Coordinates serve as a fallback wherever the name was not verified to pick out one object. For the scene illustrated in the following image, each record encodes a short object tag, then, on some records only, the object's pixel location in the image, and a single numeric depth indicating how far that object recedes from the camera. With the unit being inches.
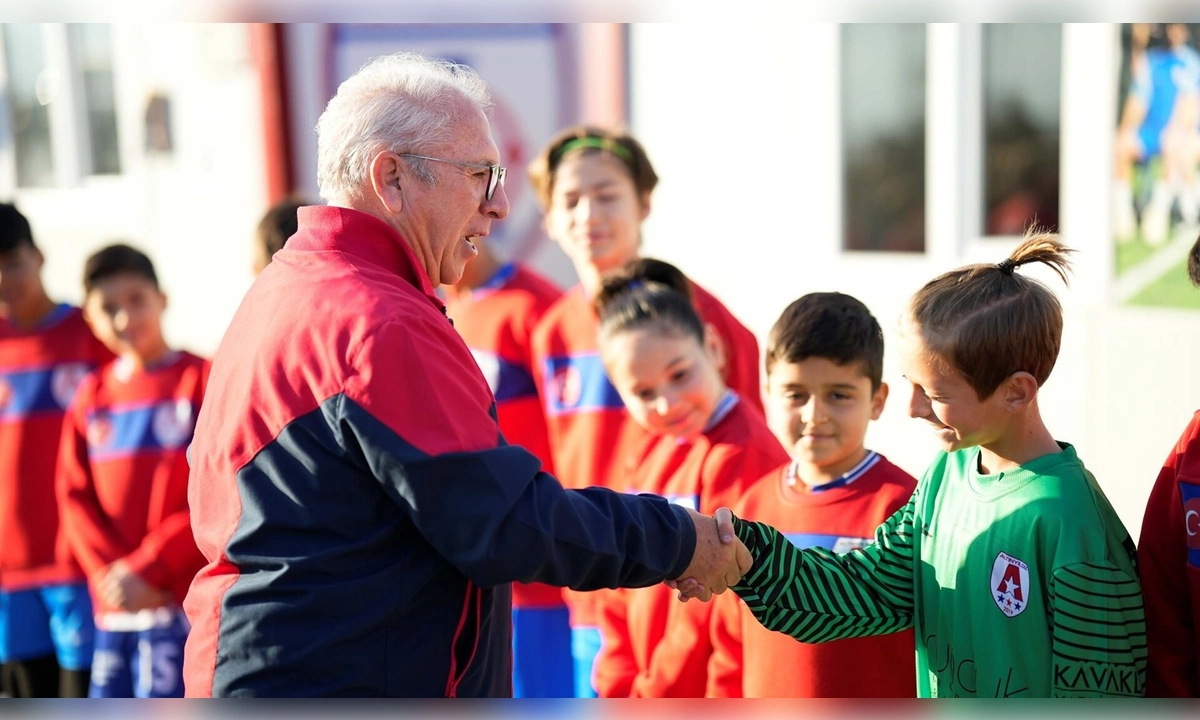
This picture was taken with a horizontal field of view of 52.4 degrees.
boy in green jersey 81.5
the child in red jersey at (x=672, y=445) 123.2
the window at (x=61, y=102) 376.5
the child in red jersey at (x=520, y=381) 161.9
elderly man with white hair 80.4
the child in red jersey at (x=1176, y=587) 87.4
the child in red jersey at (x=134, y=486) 169.3
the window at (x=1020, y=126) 229.9
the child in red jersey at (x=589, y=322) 152.5
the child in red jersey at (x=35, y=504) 180.7
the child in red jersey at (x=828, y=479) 105.4
